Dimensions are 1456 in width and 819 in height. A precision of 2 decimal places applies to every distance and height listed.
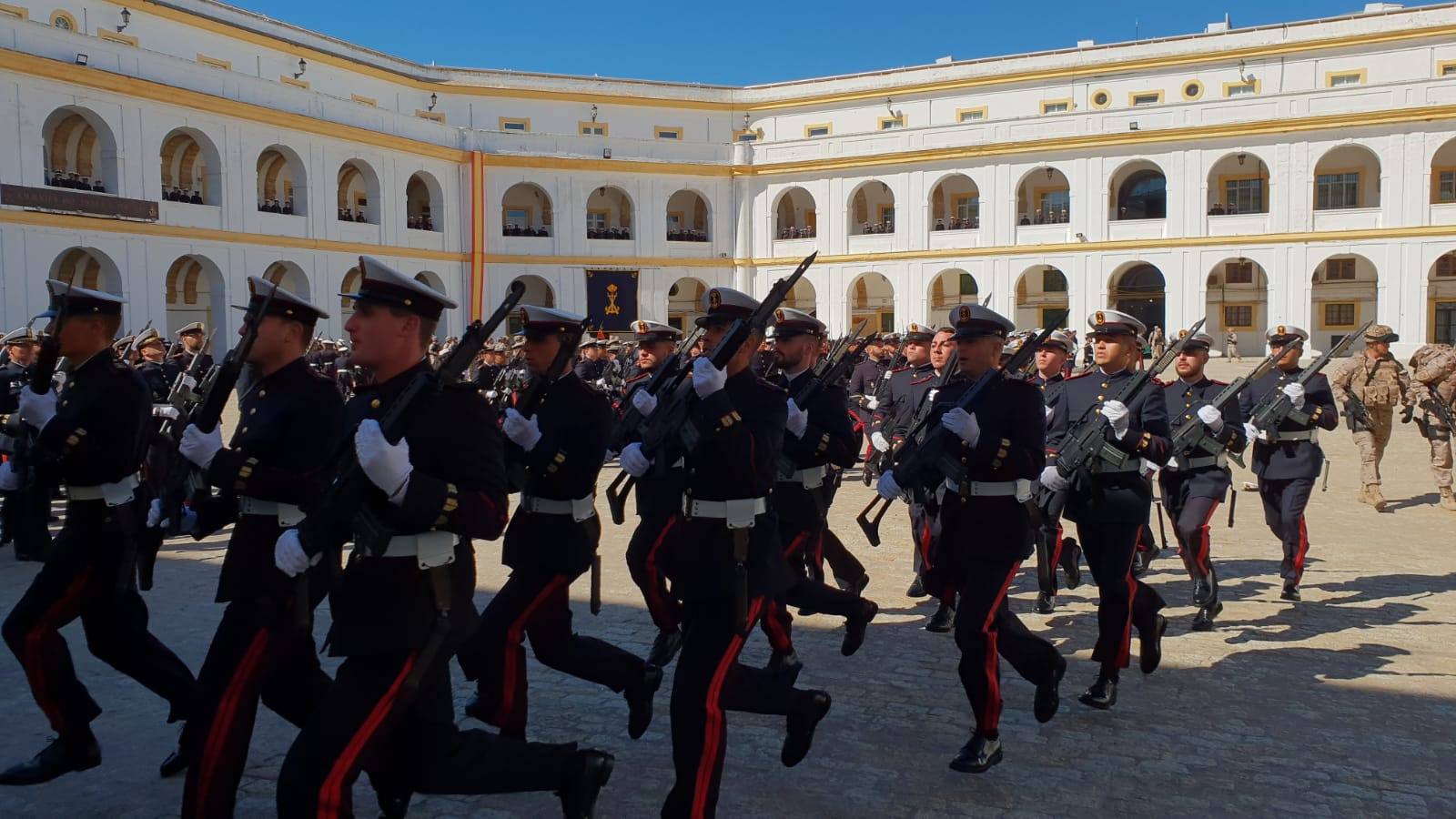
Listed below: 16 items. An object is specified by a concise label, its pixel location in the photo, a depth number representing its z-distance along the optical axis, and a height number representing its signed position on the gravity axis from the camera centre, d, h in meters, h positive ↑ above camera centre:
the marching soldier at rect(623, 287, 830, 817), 4.04 -0.77
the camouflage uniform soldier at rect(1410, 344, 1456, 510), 12.12 -0.25
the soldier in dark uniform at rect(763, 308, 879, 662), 6.31 -0.56
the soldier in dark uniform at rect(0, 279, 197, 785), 4.44 -0.78
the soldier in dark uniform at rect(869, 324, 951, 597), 8.17 -0.24
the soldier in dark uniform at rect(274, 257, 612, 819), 3.23 -0.68
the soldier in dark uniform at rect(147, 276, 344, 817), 3.75 -0.64
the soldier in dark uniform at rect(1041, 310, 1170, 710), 5.61 -0.79
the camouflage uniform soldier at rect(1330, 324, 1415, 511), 12.13 -0.31
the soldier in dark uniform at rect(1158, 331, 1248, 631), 7.17 -0.67
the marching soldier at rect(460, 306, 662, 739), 4.82 -0.81
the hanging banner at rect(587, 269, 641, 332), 41.69 +2.79
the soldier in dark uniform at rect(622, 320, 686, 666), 6.09 -0.97
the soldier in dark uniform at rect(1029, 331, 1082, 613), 6.74 -1.10
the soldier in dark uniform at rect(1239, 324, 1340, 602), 7.86 -0.67
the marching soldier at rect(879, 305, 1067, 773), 4.87 -0.65
